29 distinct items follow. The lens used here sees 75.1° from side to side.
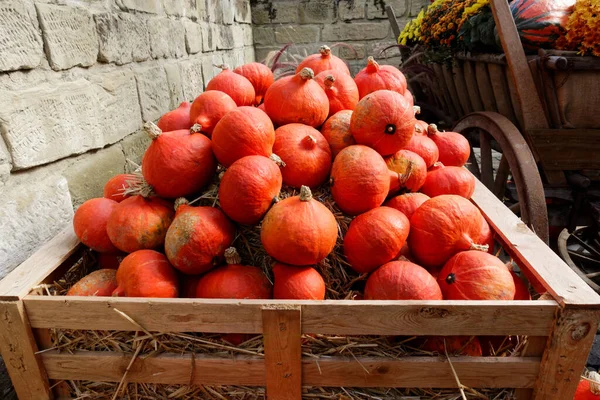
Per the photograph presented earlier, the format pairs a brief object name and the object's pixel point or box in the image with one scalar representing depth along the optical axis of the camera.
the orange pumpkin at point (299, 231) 1.19
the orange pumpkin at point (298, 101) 1.58
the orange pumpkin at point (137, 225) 1.34
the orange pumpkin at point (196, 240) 1.25
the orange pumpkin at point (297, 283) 1.21
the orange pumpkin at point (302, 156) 1.44
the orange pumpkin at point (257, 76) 2.00
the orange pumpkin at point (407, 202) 1.48
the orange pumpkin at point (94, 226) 1.43
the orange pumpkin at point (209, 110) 1.54
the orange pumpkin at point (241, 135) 1.36
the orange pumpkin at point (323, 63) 1.96
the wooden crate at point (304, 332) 1.07
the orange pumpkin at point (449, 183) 1.59
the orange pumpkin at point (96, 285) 1.29
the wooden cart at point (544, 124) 2.07
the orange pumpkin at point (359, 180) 1.35
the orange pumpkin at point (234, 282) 1.23
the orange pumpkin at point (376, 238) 1.29
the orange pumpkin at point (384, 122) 1.45
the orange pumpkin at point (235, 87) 1.78
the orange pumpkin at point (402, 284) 1.19
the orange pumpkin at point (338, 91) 1.77
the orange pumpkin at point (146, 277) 1.21
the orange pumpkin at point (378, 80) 1.85
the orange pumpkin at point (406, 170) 1.50
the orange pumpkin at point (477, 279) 1.20
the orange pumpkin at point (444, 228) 1.33
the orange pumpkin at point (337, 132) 1.58
